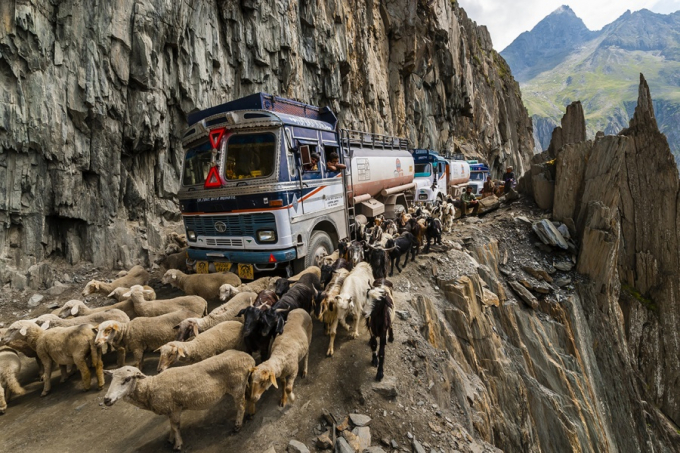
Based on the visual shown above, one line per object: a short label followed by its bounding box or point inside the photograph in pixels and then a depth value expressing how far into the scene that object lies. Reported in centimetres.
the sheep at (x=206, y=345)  454
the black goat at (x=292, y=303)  508
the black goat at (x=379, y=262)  889
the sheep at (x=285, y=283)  680
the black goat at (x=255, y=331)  507
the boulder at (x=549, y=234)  1437
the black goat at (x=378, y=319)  540
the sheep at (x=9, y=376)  505
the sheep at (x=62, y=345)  511
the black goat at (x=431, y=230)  1219
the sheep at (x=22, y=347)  537
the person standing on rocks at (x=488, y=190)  2566
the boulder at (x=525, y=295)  1263
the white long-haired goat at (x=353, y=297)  590
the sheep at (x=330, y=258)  881
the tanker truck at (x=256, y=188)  751
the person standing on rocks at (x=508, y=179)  2090
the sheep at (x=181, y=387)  389
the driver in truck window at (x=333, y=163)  974
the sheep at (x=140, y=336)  547
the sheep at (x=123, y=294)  710
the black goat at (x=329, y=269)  772
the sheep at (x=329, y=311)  587
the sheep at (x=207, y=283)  779
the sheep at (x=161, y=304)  646
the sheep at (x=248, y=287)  704
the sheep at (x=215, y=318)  536
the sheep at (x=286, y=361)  411
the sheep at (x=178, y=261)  1014
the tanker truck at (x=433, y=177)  2159
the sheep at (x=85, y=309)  657
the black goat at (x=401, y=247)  999
